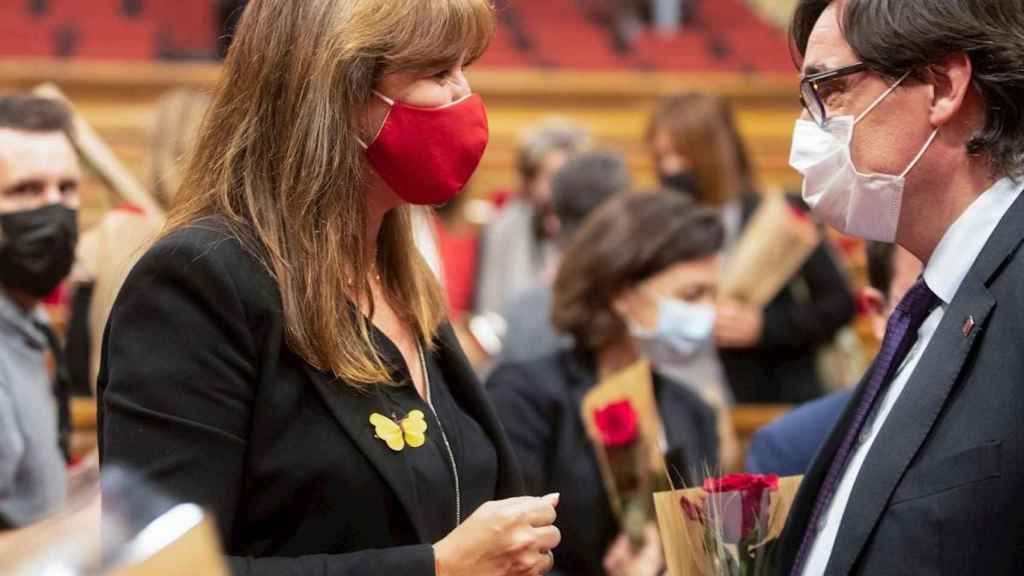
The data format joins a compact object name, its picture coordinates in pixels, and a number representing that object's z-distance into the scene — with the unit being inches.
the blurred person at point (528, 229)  212.4
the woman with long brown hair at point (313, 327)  69.9
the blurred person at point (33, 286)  114.7
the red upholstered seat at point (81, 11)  346.9
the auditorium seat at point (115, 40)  333.1
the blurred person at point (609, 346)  128.6
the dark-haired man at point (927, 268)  70.6
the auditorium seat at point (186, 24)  353.1
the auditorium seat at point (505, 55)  362.6
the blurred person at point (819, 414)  107.9
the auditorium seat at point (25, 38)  322.3
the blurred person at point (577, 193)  174.4
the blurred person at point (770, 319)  182.4
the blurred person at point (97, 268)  136.0
